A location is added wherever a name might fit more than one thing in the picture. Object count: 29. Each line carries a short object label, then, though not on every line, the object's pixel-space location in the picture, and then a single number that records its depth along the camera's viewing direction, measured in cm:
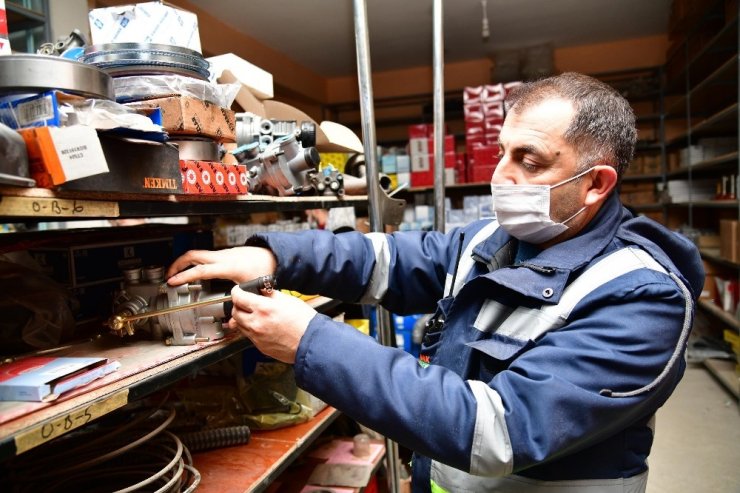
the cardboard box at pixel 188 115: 109
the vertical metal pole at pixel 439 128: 196
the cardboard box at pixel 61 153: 75
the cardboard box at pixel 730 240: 374
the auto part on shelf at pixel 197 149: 115
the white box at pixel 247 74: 173
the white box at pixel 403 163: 554
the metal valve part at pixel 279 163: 157
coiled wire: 115
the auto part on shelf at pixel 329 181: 178
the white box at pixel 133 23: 121
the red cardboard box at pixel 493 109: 511
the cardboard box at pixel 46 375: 83
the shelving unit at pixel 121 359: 75
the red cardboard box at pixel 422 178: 545
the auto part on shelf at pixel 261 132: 163
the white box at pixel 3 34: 100
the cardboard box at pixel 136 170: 86
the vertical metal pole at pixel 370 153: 171
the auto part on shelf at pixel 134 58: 110
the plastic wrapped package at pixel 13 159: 71
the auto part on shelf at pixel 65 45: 121
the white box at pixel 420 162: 544
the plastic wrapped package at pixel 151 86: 111
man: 94
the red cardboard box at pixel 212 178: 109
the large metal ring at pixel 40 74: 78
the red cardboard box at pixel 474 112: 518
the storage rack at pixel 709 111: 390
